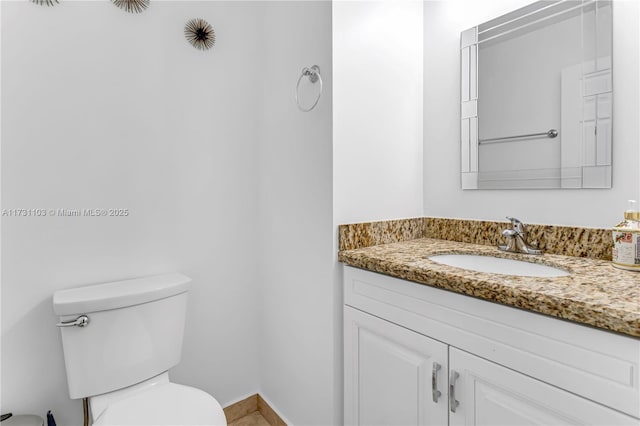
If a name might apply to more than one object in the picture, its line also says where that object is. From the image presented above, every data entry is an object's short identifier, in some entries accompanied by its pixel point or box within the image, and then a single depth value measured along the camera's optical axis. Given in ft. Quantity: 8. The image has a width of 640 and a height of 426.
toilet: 3.38
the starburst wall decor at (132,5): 4.25
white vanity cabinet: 2.14
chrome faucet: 3.85
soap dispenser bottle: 3.00
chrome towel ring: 4.17
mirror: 3.53
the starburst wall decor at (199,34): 4.79
